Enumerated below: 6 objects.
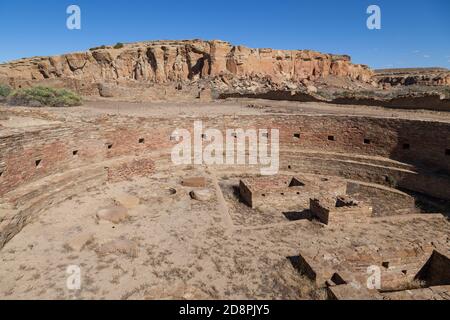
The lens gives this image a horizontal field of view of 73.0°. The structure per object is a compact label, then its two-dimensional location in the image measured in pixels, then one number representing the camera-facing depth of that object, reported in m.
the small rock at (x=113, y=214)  7.96
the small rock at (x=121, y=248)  6.45
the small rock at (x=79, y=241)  6.56
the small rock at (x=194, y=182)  10.94
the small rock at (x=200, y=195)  9.77
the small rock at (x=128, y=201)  8.98
